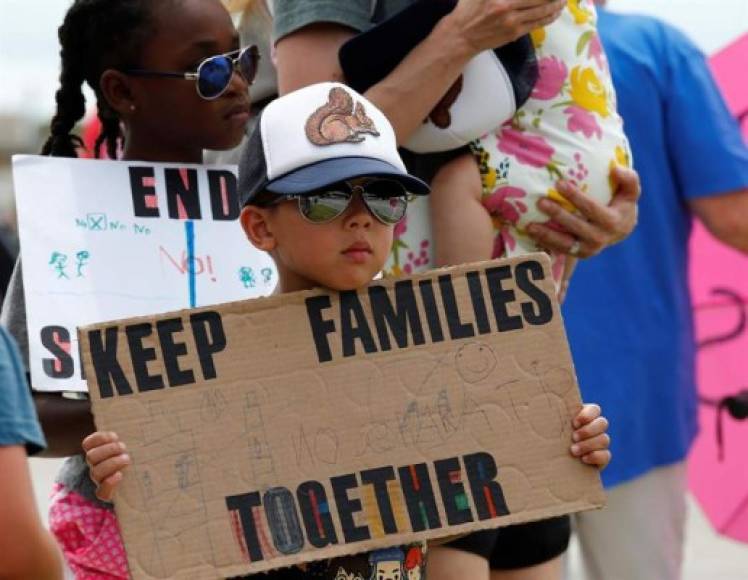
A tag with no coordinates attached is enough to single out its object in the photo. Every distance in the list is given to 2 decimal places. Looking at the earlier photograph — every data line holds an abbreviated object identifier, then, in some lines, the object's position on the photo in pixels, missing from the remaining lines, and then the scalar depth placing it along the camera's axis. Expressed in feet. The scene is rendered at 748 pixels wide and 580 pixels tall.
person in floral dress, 26.91
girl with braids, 25.93
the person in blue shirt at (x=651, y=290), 36.14
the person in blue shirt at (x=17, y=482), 19.44
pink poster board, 39.93
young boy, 22.86
